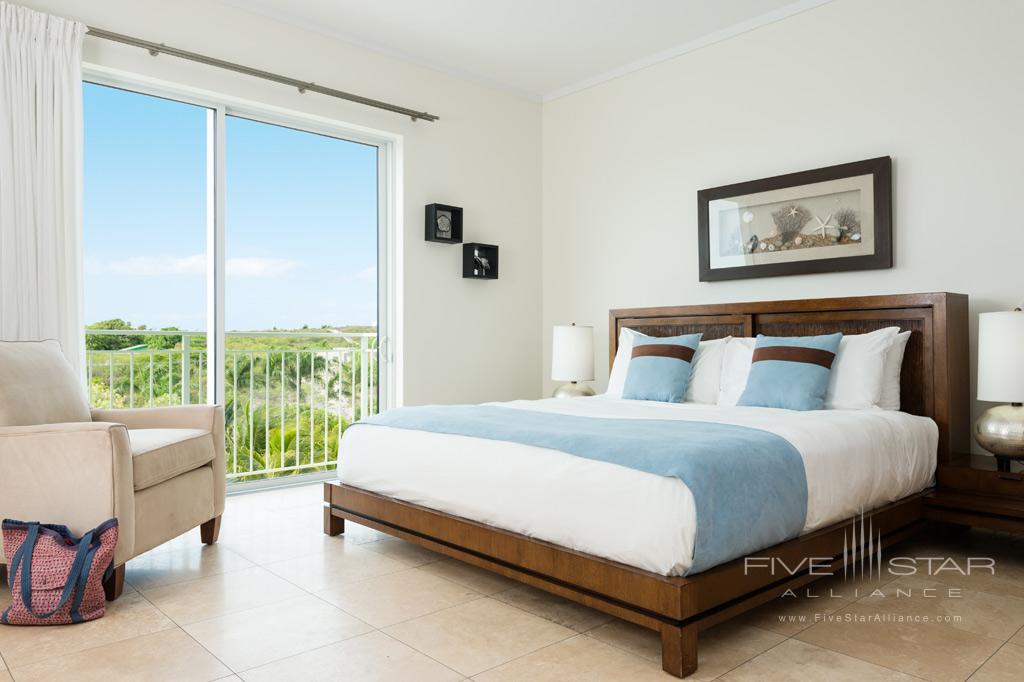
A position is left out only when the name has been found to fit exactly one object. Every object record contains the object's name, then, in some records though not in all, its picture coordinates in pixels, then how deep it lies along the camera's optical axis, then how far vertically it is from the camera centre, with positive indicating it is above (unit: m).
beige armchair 2.46 -0.44
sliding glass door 4.05 +0.40
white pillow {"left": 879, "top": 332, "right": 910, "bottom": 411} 3.38 -0.20
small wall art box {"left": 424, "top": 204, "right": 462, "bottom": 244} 4.95 +0.79
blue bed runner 2.02 -0.39
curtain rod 3.65 +1.50
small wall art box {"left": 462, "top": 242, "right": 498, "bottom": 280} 5.20 +0.53
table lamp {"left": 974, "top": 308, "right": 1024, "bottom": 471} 2.93 -0.22
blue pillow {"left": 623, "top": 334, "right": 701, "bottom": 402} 3.95 -0.20
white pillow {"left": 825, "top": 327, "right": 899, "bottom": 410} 3.35 -0.19
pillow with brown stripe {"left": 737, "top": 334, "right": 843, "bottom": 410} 3.35 -0.19
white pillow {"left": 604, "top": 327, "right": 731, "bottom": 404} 3.94 -0.22
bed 2.03 -0.56
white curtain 3.32 +0.75
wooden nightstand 2.89 -0.69
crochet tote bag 2.28 -0.75
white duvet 2.06 -0.51
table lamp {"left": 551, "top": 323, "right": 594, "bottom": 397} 4.89 -0.14
